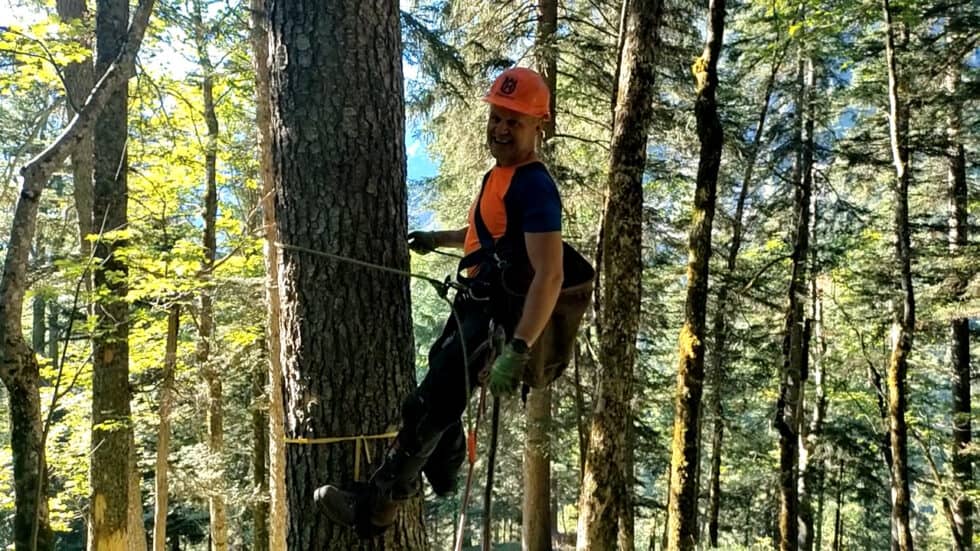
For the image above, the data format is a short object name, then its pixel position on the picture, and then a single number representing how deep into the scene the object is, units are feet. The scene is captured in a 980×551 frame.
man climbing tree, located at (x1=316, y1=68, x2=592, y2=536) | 7.54
